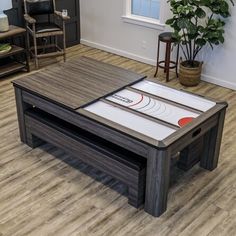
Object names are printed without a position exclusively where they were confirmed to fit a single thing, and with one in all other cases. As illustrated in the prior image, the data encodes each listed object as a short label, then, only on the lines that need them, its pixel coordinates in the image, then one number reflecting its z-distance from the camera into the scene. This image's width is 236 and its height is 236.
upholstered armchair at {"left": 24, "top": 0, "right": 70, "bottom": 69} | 4.18
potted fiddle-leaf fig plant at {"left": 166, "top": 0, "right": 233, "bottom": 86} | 3.54
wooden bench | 2.32
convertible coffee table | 2.24
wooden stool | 3.87
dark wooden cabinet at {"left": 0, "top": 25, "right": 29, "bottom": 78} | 4.01
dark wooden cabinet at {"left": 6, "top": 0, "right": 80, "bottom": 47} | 4.30
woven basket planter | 3.85
